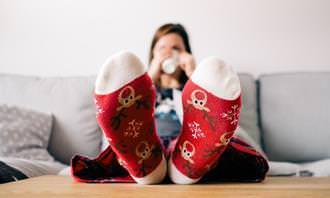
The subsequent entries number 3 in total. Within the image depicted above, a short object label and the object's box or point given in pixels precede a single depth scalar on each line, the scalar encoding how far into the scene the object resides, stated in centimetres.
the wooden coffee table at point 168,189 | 57
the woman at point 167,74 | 122
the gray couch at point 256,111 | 140
